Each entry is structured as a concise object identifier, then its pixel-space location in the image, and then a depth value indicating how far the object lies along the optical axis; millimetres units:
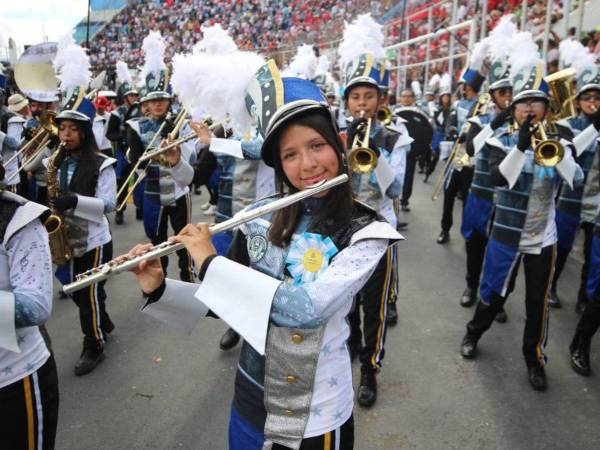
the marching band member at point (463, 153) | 6559
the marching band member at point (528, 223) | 3412
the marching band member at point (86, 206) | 3742
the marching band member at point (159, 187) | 5062
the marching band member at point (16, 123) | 6090
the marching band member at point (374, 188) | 3396
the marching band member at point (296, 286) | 1404
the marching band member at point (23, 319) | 1833
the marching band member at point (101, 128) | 7879
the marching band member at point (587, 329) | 3599
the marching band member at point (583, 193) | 4781
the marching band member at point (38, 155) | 5742
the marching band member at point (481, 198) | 4805
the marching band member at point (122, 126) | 8361
